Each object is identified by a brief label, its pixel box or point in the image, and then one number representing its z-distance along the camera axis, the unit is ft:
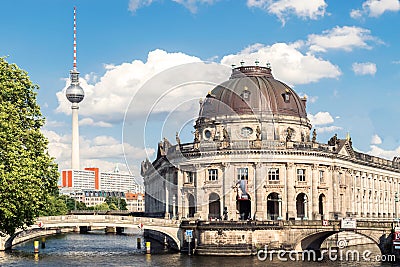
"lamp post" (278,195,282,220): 350.02
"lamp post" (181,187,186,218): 363.35
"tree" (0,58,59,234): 169.68
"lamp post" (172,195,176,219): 371.56
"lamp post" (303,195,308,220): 352.77
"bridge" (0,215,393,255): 294.66
